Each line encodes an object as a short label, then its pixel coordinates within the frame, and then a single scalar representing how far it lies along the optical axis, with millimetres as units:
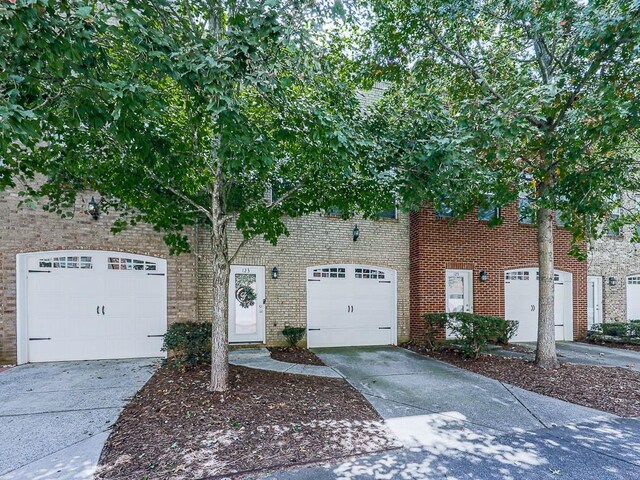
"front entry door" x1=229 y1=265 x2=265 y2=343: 8430
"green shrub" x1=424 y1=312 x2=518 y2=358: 7289
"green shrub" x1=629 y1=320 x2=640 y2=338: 10078
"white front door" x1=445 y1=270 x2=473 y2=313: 9781
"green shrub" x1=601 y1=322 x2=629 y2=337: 10184
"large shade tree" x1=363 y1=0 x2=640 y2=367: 4605
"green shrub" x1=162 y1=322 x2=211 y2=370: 6145
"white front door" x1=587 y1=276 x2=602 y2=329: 11320
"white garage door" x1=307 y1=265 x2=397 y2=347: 8977
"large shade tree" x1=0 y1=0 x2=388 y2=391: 3070
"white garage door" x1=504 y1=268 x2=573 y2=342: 10125
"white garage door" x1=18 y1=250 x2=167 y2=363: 6941
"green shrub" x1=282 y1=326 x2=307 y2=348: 8375
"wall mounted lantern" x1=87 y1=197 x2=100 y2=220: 6750
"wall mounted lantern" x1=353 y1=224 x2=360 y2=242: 9180
